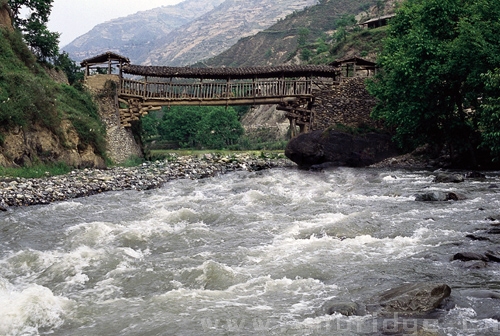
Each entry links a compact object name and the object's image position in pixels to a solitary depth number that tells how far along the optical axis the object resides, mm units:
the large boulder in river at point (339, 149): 26125
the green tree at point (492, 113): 18109
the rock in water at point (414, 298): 6980
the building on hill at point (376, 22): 60984
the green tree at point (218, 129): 50438
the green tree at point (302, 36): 79875
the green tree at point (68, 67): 32678
